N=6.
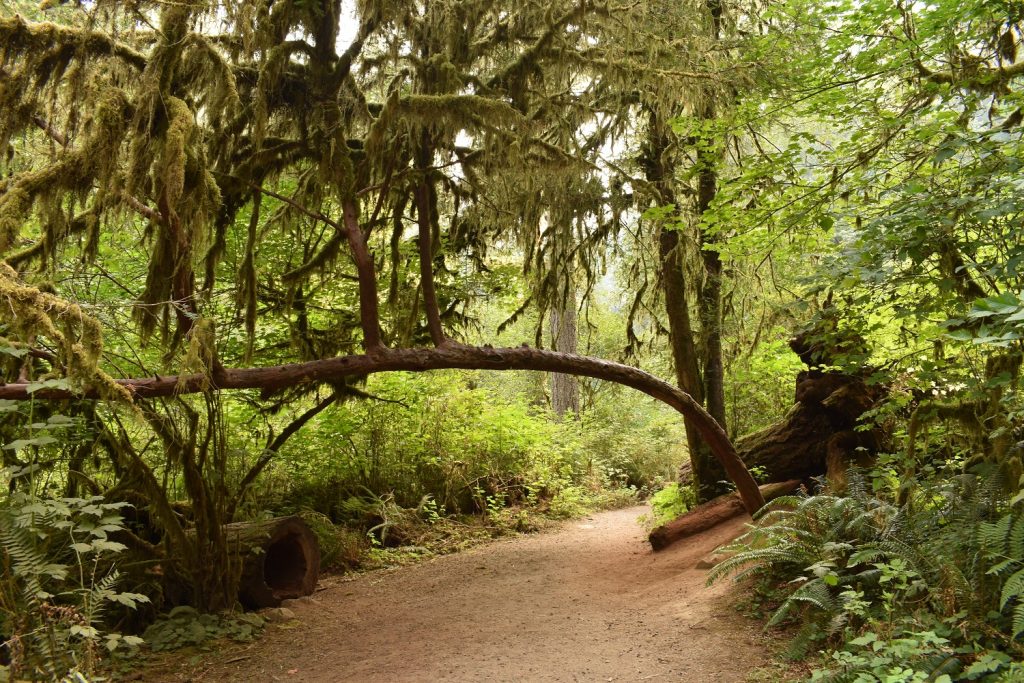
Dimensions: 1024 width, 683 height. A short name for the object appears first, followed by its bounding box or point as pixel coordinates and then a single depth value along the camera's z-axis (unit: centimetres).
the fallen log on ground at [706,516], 845
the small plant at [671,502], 969
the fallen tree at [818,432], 811
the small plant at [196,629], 588
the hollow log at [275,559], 686
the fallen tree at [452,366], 509
